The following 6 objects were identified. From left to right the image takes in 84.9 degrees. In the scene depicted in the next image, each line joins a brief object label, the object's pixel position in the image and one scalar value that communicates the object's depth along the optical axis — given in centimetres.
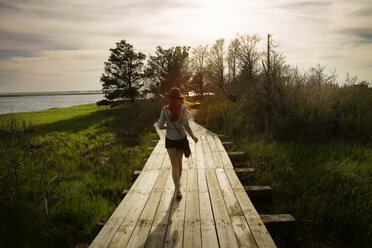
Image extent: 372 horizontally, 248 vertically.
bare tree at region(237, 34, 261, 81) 3931
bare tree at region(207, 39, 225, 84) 3959
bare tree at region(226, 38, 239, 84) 4076
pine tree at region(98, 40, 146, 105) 3002
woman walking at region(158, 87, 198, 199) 356
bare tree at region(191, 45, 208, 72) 4024
